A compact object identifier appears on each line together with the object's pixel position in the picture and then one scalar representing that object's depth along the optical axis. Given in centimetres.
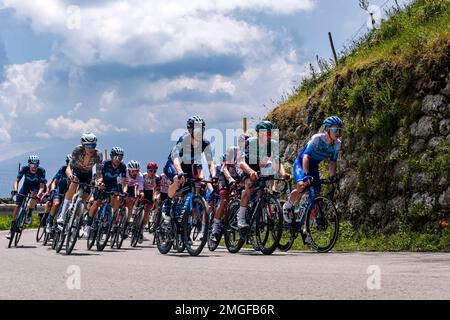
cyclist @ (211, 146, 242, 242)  1227
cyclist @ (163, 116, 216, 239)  1189
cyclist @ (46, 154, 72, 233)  1555
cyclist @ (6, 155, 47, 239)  1686
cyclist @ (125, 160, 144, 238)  1708
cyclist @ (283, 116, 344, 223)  1161
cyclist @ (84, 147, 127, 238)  1423
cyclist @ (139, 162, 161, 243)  1606
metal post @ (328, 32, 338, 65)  2211
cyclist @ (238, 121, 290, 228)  1171
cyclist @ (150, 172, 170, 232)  1591
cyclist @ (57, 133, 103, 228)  1342
